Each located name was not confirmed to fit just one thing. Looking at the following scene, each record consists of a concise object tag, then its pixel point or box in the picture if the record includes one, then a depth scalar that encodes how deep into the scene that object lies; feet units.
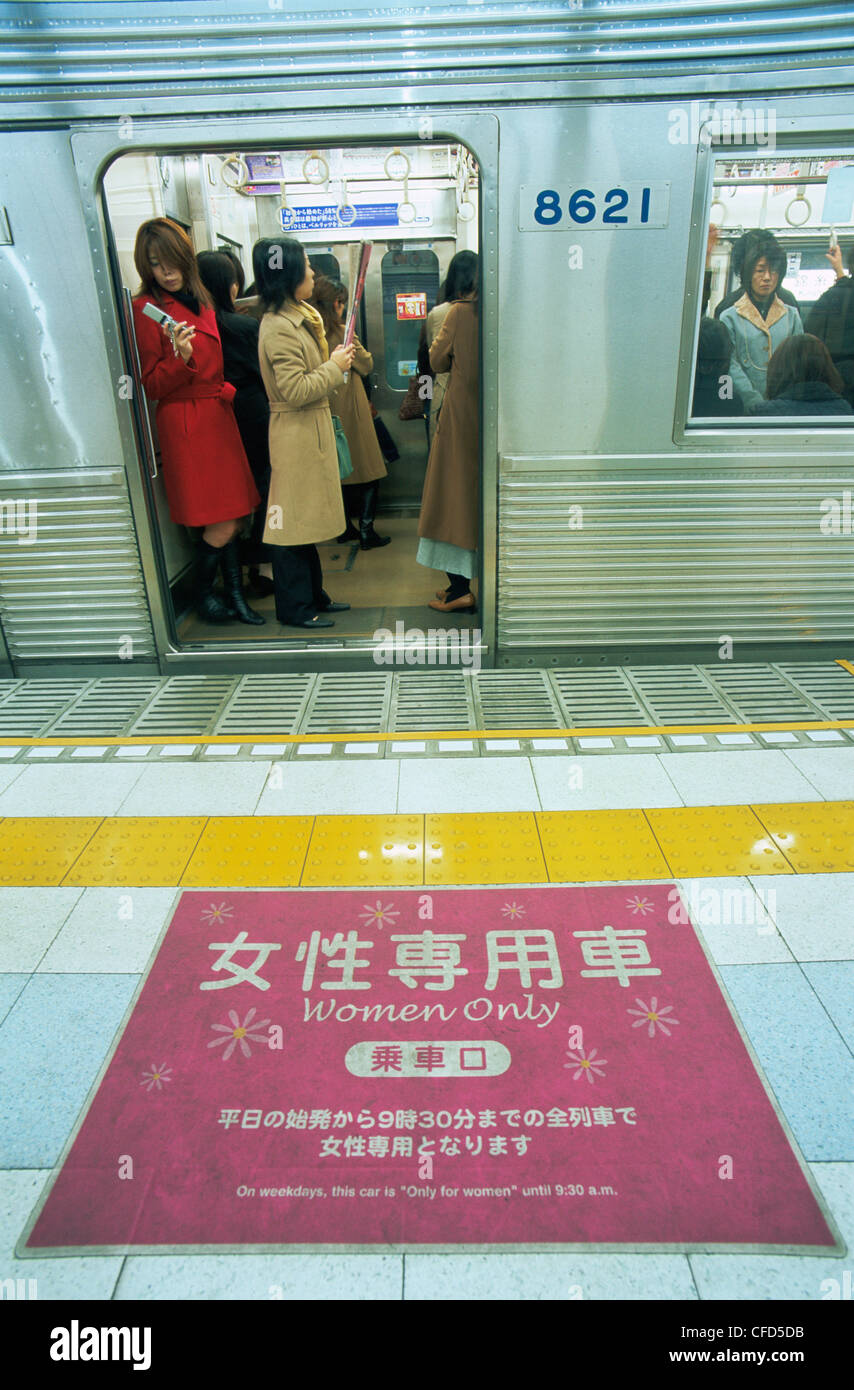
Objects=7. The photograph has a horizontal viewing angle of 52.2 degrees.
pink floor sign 6.38
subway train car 11.98
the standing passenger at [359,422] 19.40
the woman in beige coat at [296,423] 14.11
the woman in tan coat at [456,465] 14.64
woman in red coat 14.46
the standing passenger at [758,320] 13.17
